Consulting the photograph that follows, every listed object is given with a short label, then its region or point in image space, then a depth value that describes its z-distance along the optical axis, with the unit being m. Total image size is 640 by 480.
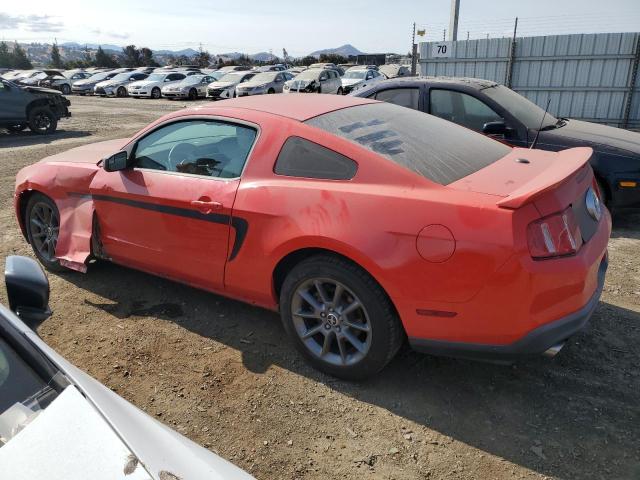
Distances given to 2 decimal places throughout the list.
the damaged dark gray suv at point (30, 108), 13.26
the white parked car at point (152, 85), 26.44
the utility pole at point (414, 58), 12.22
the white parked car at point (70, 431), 1.36
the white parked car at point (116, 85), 28.56
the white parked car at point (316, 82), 21.16
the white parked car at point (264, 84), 22.34
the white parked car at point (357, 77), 21.81
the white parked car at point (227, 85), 23.50
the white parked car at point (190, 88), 24.62
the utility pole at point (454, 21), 13.51
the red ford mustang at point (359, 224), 2.41
